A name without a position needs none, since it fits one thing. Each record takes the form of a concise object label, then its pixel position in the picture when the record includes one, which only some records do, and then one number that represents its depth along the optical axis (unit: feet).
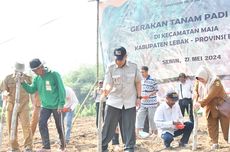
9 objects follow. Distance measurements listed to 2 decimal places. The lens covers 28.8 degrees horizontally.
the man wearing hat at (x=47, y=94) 21.76
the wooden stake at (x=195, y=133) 22.15
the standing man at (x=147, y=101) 29.12
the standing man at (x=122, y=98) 20.17
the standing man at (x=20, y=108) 23.62
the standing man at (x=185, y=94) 30.35
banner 28.17
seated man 23.31
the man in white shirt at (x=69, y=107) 28.32
